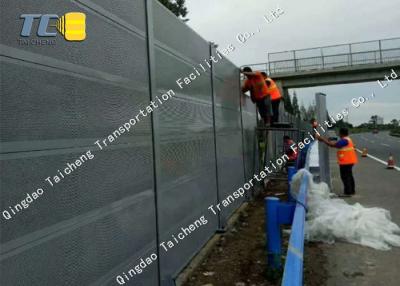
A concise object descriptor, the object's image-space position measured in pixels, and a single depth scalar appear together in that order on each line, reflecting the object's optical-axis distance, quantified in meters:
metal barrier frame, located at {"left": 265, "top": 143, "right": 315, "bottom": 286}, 3.96
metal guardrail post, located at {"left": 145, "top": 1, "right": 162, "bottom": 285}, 4.18
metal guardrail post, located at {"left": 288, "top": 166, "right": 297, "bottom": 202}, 8.16
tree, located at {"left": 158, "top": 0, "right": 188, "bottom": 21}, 41.78
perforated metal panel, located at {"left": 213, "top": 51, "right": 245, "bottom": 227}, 7.24
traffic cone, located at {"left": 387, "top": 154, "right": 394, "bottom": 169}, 17.06
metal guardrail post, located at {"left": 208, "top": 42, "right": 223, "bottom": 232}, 6.84
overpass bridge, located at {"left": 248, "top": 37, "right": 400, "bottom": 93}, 38.88
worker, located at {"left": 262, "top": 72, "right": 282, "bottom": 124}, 11.05
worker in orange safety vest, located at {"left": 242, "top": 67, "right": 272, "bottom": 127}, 10.15
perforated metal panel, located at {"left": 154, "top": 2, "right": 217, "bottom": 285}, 4.51
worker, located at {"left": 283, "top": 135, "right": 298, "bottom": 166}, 14.59
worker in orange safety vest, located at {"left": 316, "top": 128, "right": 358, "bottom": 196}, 10.81
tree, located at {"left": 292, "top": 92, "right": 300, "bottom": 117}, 75.89
